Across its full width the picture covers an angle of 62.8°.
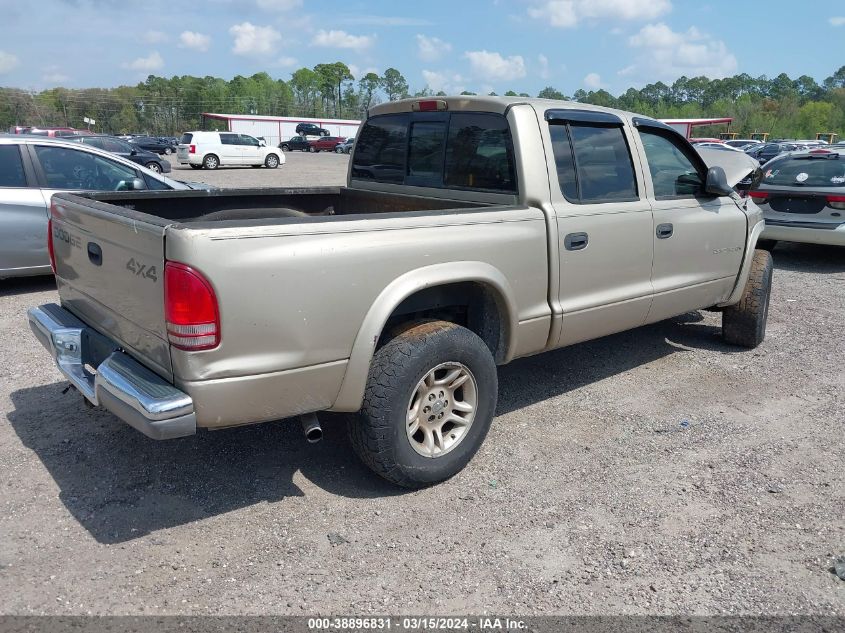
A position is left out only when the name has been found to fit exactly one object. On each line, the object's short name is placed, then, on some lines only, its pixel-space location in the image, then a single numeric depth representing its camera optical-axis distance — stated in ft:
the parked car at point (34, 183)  23.20
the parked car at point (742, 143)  136.08
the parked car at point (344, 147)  180.34
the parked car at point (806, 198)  30.45
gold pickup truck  9.20
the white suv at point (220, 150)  106.73
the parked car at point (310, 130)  206.59
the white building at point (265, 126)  234.58
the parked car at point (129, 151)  77.77
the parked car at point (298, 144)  192.03
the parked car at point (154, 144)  152.79
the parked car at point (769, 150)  113.14
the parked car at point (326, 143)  188.14
